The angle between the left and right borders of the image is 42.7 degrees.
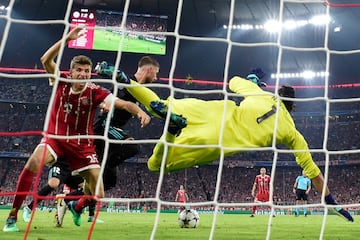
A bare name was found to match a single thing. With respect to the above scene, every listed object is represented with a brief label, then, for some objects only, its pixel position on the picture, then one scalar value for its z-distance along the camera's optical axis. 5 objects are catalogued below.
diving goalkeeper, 3.98
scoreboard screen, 19.27
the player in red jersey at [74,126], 4.18
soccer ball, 6.66
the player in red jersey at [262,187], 13.23
